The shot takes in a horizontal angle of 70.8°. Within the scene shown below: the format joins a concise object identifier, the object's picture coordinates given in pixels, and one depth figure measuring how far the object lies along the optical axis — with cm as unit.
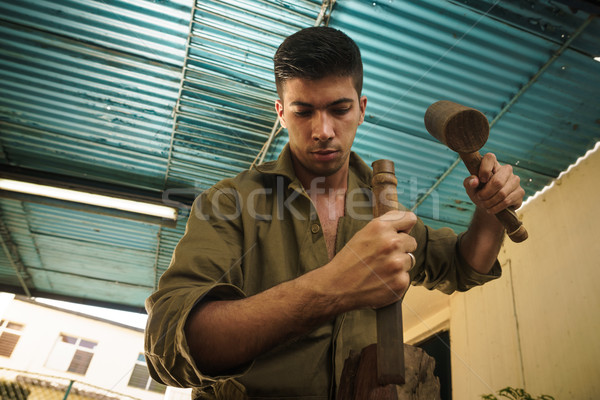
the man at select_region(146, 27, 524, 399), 104
